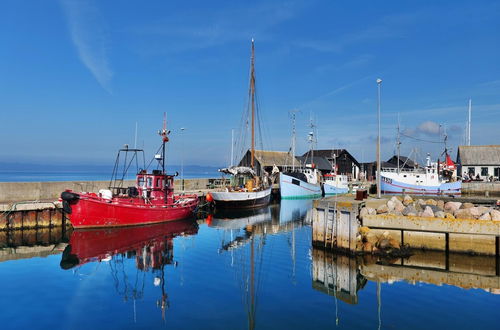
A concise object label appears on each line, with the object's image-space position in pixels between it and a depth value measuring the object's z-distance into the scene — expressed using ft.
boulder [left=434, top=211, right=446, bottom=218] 58.96
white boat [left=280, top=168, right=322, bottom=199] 159.74
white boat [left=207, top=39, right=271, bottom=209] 117.91
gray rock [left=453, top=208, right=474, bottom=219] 58.95
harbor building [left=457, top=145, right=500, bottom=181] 194.57
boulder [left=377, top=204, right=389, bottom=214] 61.41
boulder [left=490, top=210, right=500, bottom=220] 55.88
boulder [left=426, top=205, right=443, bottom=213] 63.18
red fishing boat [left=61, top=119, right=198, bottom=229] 77.05
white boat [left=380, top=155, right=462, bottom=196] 153.07
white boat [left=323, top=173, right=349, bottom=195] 176.65
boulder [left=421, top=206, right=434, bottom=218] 58.85
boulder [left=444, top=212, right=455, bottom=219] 57.45
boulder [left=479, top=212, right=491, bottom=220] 56.24
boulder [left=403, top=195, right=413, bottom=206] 72.28
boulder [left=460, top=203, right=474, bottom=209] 65.68
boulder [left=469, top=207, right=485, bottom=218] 58.54
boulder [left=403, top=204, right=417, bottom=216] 60.08
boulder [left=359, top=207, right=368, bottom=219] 59.52
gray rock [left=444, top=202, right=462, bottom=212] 66.74
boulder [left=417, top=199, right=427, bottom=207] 72.31
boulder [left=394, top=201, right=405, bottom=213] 63.98
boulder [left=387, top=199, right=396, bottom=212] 64.27
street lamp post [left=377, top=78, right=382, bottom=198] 74.38
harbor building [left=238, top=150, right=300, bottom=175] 195.83
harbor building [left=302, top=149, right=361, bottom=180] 240.32
